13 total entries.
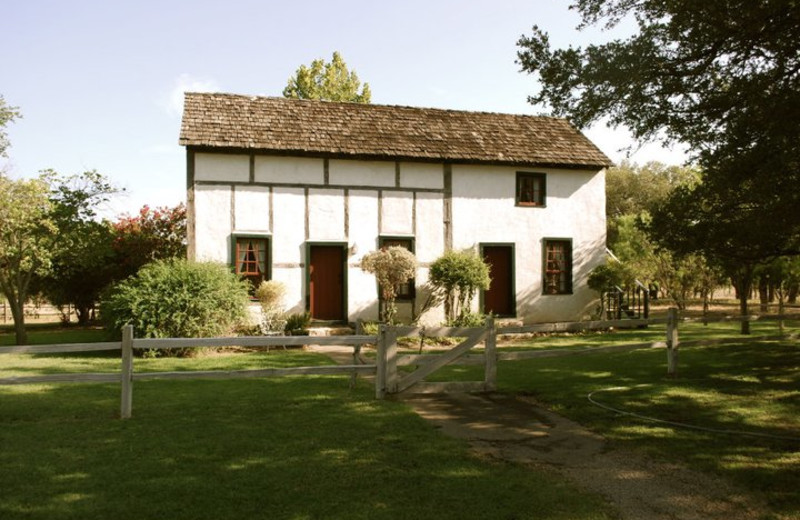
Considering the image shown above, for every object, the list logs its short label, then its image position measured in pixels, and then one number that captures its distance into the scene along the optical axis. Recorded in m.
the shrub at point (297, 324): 15.42
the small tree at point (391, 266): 15.24
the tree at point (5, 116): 18.56
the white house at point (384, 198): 16.06
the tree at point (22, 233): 15.13
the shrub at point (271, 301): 15.21
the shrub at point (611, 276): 17.95
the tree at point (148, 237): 18.52
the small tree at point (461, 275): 16.56
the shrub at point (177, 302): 12.45
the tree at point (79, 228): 16.25
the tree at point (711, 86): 7.02
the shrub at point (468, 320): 16.72
